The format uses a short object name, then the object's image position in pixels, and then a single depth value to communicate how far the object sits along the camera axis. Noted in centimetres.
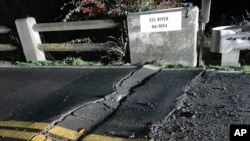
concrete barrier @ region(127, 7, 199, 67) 523
